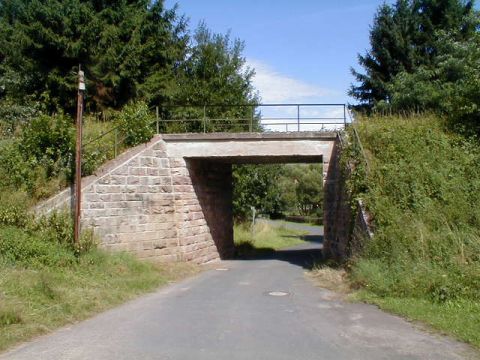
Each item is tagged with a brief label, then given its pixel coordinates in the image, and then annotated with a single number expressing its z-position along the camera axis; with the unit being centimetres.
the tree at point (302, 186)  6222
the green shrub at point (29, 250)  1143
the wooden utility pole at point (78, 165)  1301
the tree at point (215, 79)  2839
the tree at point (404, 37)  2695
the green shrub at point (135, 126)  1811
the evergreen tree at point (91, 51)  2077
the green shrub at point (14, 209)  1289
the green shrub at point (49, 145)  1538
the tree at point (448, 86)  1672
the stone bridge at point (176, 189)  1608
